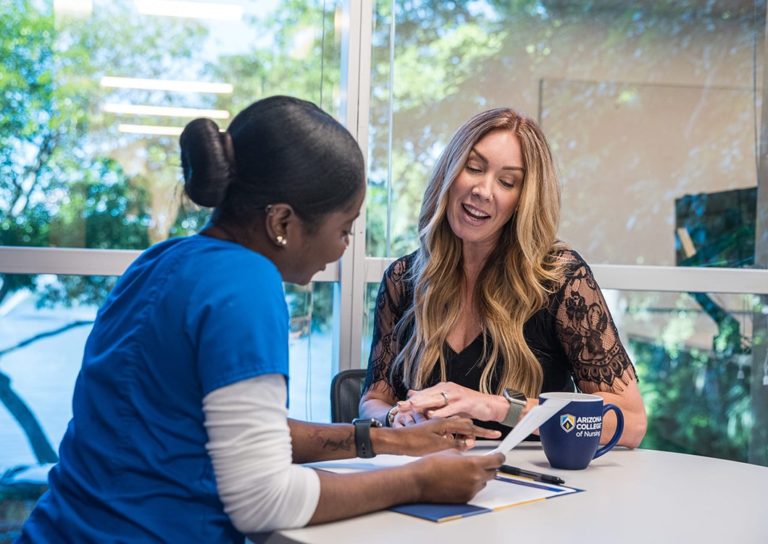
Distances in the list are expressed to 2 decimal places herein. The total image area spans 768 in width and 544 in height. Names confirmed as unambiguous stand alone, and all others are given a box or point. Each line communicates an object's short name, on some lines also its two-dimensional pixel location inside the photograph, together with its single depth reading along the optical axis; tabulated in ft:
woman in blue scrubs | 3.86
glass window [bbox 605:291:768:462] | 12.05
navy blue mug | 5.30
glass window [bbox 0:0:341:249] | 10.03
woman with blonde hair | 7.20
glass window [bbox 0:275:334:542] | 10.00
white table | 3.92
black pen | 5.00
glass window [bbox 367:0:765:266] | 11.62
